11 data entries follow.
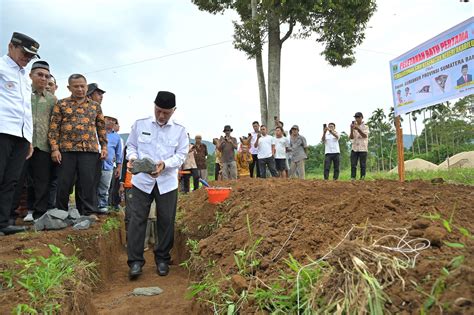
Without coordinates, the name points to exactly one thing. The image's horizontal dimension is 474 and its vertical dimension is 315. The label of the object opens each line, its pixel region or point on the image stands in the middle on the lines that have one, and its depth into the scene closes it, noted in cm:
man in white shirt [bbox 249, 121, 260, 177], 1012
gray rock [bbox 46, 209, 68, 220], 404
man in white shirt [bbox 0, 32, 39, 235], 358
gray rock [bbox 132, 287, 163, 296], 333
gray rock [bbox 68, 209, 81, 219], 433
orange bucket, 526
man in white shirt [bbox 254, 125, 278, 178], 944
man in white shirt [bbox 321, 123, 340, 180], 870
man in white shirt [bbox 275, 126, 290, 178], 975
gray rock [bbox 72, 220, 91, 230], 413
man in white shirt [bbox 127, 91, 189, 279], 388
